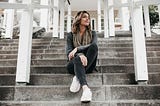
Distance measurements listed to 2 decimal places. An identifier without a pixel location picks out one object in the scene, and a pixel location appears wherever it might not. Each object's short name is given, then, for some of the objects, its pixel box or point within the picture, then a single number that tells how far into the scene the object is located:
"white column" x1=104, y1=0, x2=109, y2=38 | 4.54
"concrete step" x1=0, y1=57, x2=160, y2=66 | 3.20
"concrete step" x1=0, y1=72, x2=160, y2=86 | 2.68
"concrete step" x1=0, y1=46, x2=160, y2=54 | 3.63
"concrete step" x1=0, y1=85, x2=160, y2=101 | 2.41
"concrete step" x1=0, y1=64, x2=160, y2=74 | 2.96
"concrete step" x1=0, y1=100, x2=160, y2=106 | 2.20
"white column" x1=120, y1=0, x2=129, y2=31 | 5.80
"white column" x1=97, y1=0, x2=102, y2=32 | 5.73
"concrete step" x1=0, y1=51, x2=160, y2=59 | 3.44
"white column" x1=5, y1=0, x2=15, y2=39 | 4.97
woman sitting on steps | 2.30
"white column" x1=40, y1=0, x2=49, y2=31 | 5.91
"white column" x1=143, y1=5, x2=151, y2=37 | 4.47
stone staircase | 2.35
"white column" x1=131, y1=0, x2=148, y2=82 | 2.53
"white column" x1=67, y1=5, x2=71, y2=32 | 4.99
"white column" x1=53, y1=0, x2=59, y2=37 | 4.70
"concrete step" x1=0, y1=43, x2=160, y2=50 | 3.80
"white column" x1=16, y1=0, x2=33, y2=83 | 2.59
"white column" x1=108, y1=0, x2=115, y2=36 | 4.65
